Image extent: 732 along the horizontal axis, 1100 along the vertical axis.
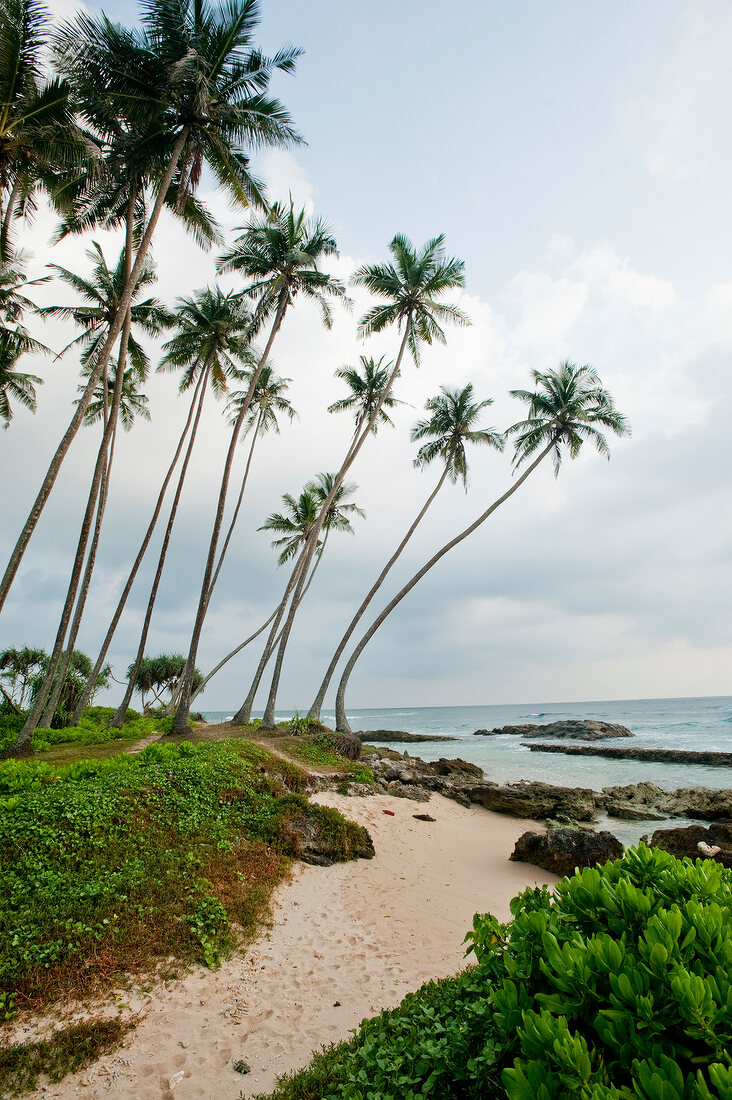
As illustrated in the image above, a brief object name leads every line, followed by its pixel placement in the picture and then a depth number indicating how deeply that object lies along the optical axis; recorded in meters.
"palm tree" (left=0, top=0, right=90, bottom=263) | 9.75
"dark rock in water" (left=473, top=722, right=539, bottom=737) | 47.43
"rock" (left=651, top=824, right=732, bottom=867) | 8.41
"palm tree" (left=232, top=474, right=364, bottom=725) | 24.67
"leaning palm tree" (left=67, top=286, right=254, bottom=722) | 18.27
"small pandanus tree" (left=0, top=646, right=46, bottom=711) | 22.14
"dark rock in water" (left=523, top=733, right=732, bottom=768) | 24.81
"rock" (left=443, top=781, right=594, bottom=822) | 12.00
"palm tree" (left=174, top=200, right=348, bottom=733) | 16.92
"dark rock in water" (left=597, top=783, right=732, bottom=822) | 13.11
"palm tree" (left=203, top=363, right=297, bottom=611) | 22.75
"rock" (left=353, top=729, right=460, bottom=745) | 38.94
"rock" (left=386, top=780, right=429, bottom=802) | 11.62
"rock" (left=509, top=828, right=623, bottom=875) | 7.68
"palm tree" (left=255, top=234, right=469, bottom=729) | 18.88
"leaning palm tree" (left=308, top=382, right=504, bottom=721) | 21.41
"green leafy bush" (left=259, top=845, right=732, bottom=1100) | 1.16
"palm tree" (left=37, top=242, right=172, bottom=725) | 12.98
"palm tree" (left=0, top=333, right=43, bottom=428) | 17.17
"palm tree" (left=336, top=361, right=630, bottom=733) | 19.61
